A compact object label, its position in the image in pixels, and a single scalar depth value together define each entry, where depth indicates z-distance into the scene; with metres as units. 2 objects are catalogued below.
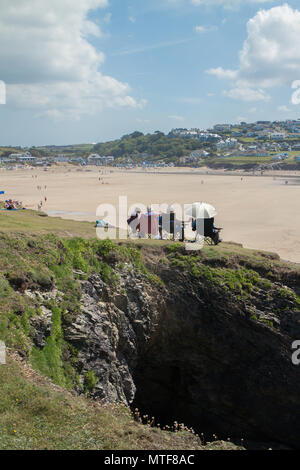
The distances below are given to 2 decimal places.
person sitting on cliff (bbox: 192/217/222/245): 17.52
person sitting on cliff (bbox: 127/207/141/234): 18.11
